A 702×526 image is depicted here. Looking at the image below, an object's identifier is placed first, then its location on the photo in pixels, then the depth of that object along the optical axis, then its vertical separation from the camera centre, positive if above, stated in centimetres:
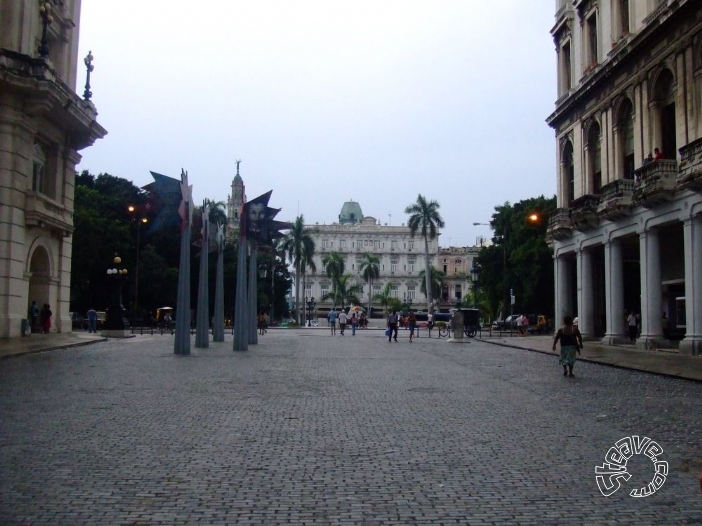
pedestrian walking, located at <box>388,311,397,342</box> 3775 -40
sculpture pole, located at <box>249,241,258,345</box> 3142 +74
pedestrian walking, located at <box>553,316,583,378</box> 1738 -66
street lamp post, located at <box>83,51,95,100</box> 3641 +1190
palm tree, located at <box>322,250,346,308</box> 12044 +774
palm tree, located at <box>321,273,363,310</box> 12031 +377
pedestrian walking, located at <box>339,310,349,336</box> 4751 -41
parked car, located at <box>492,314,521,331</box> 5645 -65
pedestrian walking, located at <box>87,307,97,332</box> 4233 -56
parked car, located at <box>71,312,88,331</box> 5566 -89
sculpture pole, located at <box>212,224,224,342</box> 3070 +60
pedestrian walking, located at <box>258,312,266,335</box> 5025 -65
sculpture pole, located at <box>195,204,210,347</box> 2781 +63
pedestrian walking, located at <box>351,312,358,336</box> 4684 -47
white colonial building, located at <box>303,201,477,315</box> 14225 +1115
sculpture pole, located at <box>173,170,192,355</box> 2409 +108
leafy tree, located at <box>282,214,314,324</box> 9769 +900
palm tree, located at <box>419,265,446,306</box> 13000 +630
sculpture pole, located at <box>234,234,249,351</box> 2700 +23
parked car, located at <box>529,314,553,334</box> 5209 -70
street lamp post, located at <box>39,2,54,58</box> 3047 +1224
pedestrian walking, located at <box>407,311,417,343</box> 3941 -40
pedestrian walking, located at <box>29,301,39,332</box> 3312 -34
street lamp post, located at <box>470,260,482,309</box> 4350 +252
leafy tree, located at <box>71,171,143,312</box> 5447 +590
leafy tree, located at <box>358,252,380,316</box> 12862 +791
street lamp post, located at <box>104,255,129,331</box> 3969 +25
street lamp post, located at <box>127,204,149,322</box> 5652 +264
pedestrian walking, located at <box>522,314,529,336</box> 4919 -58
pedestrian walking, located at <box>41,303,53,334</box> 3338 -33
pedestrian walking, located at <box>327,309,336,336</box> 4916 -37
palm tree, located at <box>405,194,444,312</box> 8706 +1160
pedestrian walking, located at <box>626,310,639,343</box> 3177 -33
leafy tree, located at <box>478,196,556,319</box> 5609 +457
